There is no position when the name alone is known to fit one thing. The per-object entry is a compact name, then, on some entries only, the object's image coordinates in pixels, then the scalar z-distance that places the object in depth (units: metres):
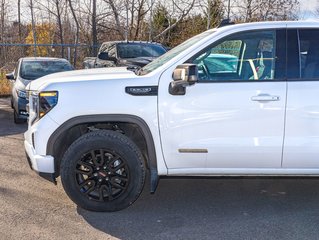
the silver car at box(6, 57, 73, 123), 6.41
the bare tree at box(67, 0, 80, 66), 16.04
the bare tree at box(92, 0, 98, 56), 15.08
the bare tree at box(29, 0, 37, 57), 16.98
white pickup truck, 2.95
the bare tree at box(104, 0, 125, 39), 15.63
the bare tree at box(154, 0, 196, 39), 16.33
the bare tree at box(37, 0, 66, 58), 16.91
